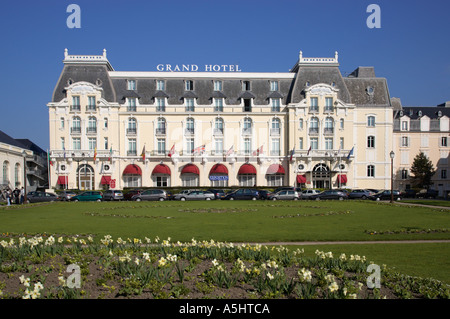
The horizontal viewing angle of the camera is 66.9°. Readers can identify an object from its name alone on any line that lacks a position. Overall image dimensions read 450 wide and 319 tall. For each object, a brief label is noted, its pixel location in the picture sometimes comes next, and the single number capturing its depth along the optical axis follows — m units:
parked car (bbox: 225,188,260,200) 42.06
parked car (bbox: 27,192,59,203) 40.34
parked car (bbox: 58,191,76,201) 42.61
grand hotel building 54.78
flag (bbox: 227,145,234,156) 55.40
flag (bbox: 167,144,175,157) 54.62
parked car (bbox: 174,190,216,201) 41.88
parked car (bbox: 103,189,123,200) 42.69
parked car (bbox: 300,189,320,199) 42.77
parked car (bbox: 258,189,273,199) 42.19
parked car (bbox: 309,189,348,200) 42.31
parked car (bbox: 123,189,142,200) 43.72
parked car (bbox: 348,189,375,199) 45.28
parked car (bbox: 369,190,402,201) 44.81
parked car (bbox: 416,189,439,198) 54.53
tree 59.31
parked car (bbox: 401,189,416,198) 55.22
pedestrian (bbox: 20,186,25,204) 38.48
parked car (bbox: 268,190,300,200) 41.53
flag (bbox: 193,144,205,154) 55.75
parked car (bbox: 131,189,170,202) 41.69
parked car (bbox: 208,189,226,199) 43.46
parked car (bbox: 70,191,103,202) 42.00
